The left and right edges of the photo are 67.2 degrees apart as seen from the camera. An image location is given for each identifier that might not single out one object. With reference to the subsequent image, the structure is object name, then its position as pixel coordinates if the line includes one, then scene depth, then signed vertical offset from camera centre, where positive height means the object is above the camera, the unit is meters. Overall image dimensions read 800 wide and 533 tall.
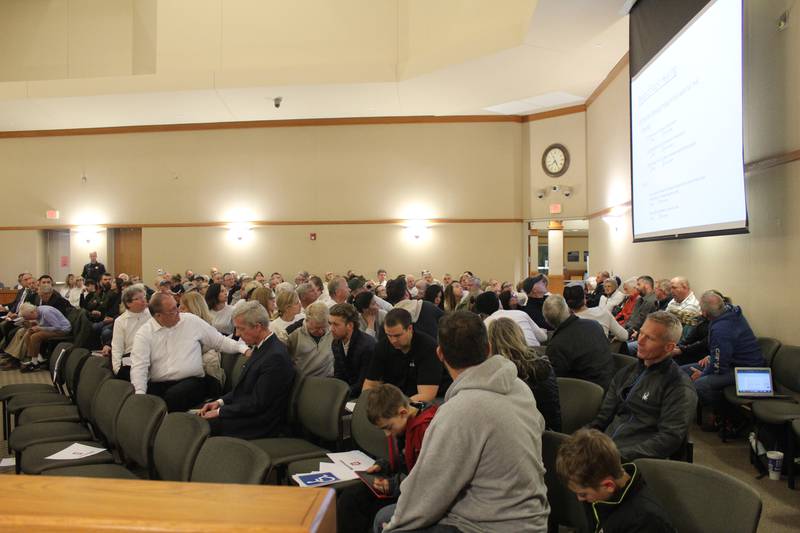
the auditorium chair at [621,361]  4.21 -0.73
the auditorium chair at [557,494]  2.34 -0.93
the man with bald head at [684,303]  6.19 -0.48
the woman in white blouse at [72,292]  13.08 -0.62
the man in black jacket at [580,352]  4.07 -0.63
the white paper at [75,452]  3.50 -1.13
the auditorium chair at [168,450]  2.80 -0.94
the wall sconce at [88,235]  15.41 +0.72
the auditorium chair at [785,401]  4.00 -1.04
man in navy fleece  4.94 -0.77
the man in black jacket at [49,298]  9.77 -0.57
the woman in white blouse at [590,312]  5.04 -0.48
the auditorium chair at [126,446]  3.22 -1.03
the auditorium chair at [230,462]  2.35 -0.83
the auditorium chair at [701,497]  1.80 -0.76
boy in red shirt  2.43 -0.80
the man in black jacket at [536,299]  6.75 -0.45
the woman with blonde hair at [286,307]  4.96 -0.38
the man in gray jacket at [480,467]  1.85 -0.64
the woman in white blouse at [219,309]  6.58 -0.52
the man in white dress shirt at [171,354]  4.45 -0.70
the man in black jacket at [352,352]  4.22 -0.65
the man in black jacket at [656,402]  2.82 -0.70
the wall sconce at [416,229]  14.46 +0.77
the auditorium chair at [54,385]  5.31 -1.13
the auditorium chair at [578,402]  3.52 -0.84
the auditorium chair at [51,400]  4.81 -1.16
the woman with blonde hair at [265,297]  5.80 -0.34
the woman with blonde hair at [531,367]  3.11 -0.55
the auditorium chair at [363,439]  3.11 -0.95
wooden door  15.59 +0.36
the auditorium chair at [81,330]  7.52 -0.86
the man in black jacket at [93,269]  14.38 -0.14
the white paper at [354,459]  3.01 -1.02
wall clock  13.41 +2.24
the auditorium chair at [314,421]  3.39 -0.94
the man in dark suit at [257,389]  3.65 -0.79
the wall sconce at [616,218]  10.44 +0.75
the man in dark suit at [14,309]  9.95 -0.83
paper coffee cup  4.07 -1.39
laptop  4.62 -0.96
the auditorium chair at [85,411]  3.85 -1.08
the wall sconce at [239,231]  14.87 +0.77
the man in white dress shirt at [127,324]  5.05 -0.53
